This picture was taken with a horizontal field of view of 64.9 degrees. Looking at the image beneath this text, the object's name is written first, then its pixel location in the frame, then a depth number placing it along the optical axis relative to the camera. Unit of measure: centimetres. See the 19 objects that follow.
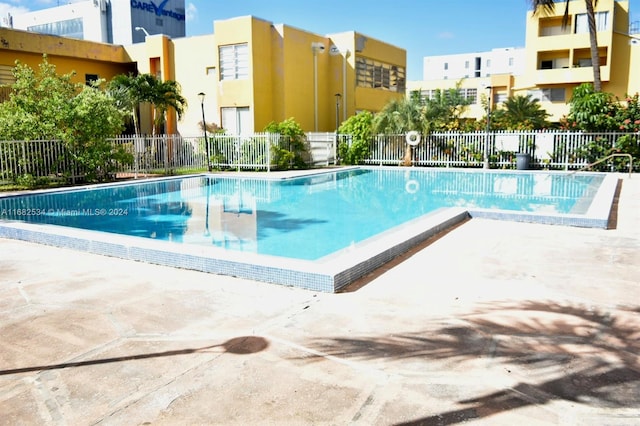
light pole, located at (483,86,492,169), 2084
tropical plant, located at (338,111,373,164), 2316
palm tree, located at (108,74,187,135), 2127
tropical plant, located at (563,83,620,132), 1877
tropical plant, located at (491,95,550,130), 2172
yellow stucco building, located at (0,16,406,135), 2264
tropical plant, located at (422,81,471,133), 2202
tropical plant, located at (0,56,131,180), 1542
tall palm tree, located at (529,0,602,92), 2125
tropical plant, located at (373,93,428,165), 2212
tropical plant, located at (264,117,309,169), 2095
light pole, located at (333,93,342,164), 2600
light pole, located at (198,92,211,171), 2136
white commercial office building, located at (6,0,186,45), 4112
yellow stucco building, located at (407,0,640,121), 3144
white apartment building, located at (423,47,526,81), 6179
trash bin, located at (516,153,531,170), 1992
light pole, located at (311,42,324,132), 2489
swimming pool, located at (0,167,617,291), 588
